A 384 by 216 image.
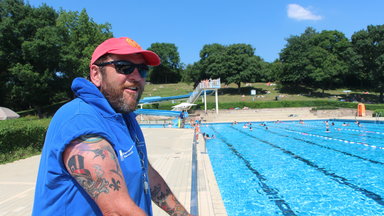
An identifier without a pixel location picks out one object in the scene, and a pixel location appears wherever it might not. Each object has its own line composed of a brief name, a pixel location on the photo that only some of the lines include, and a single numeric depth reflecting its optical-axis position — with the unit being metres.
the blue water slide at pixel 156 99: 41.27
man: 1.14
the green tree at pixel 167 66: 86.24
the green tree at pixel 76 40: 35.88
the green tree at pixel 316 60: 51.90
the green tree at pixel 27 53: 31.95
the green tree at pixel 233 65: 56.44
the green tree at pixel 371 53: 46.84
